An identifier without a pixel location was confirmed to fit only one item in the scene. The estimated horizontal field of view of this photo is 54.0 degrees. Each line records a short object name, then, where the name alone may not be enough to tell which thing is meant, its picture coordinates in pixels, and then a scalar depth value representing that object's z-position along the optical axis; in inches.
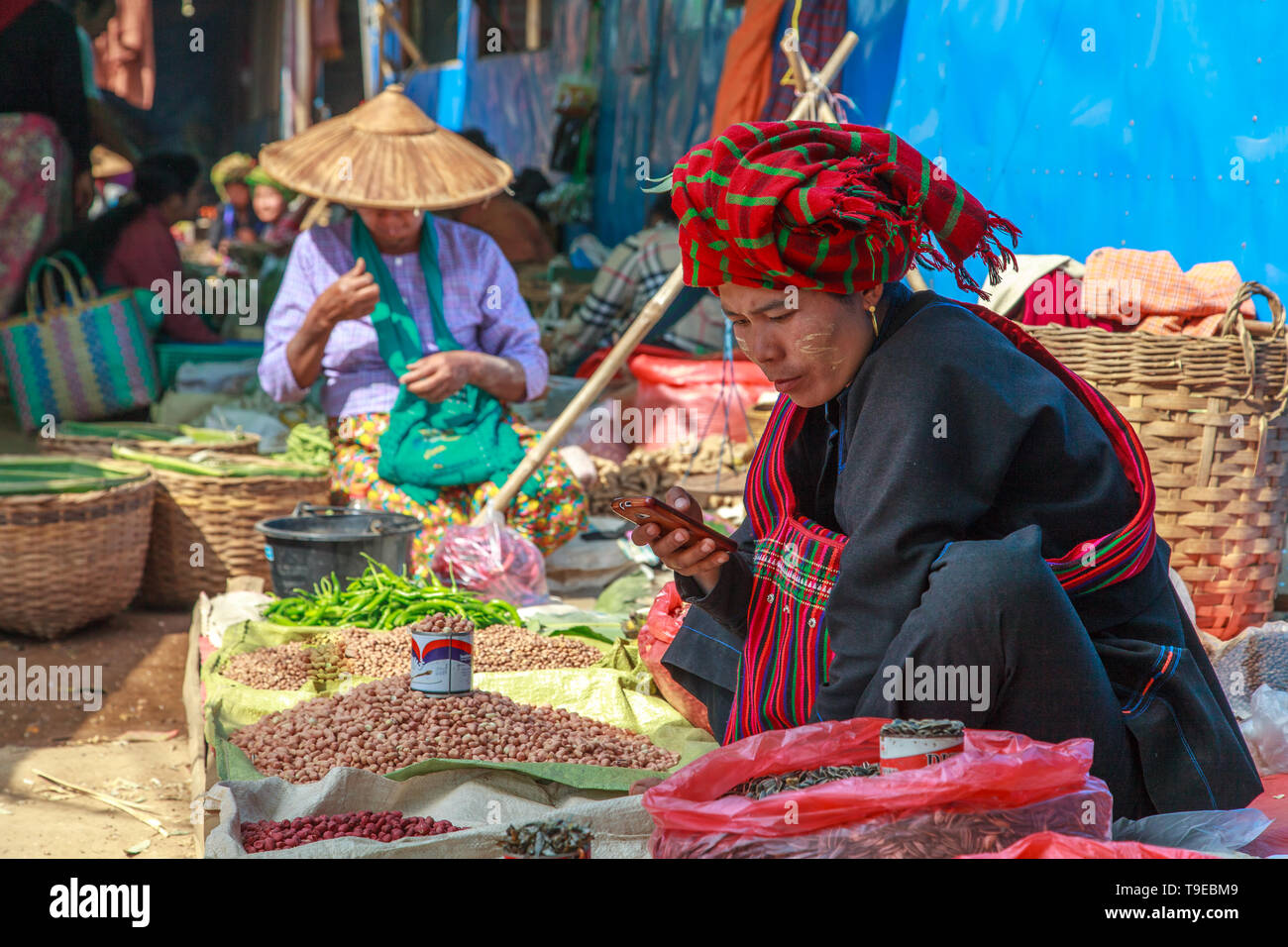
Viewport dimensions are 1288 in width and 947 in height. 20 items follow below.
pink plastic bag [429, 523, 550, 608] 154.9
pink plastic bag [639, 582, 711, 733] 109.6
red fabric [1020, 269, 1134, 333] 138.9
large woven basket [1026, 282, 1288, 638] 128.6
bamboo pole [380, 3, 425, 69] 423.5
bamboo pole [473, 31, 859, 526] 159.0
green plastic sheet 106.0
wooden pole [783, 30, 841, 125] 158.1
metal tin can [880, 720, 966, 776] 62.1
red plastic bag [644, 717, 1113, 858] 60.8
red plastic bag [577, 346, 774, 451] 221.1
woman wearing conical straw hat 163.6
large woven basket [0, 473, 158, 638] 153.6
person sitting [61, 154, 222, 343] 286.7
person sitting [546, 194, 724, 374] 241.8
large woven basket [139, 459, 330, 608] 170.1
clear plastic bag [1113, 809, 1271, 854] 67.4
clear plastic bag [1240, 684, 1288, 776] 102.3
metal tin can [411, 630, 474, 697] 103.0
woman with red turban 68.6
